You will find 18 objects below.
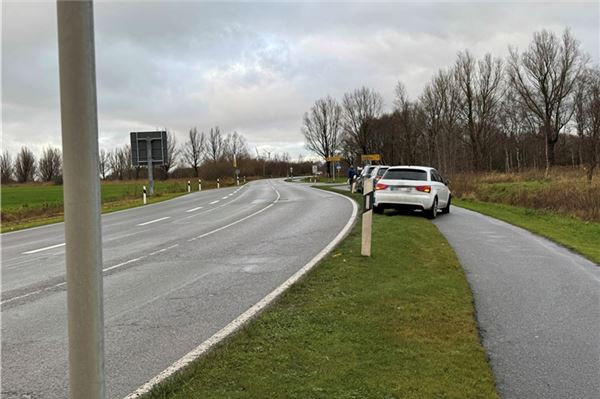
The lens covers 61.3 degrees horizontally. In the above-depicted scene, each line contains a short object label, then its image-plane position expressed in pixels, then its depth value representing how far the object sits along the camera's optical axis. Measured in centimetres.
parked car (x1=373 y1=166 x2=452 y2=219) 1694
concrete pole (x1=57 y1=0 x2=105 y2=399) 211
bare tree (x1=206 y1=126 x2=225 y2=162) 12990
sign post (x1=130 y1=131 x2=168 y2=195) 4050
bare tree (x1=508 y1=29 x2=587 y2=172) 5797
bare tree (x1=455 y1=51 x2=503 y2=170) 6425
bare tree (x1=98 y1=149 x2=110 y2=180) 12206
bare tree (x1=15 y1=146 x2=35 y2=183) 12356
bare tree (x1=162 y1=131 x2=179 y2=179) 12159
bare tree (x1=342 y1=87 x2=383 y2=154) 9369
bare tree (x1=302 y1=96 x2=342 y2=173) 10769
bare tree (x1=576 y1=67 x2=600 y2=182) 2814
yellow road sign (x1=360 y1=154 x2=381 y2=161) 6473
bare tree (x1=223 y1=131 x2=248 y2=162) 13375
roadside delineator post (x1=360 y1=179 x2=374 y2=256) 916
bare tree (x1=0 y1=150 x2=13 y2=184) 12092
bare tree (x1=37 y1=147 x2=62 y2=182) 12456
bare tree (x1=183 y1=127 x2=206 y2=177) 12650
